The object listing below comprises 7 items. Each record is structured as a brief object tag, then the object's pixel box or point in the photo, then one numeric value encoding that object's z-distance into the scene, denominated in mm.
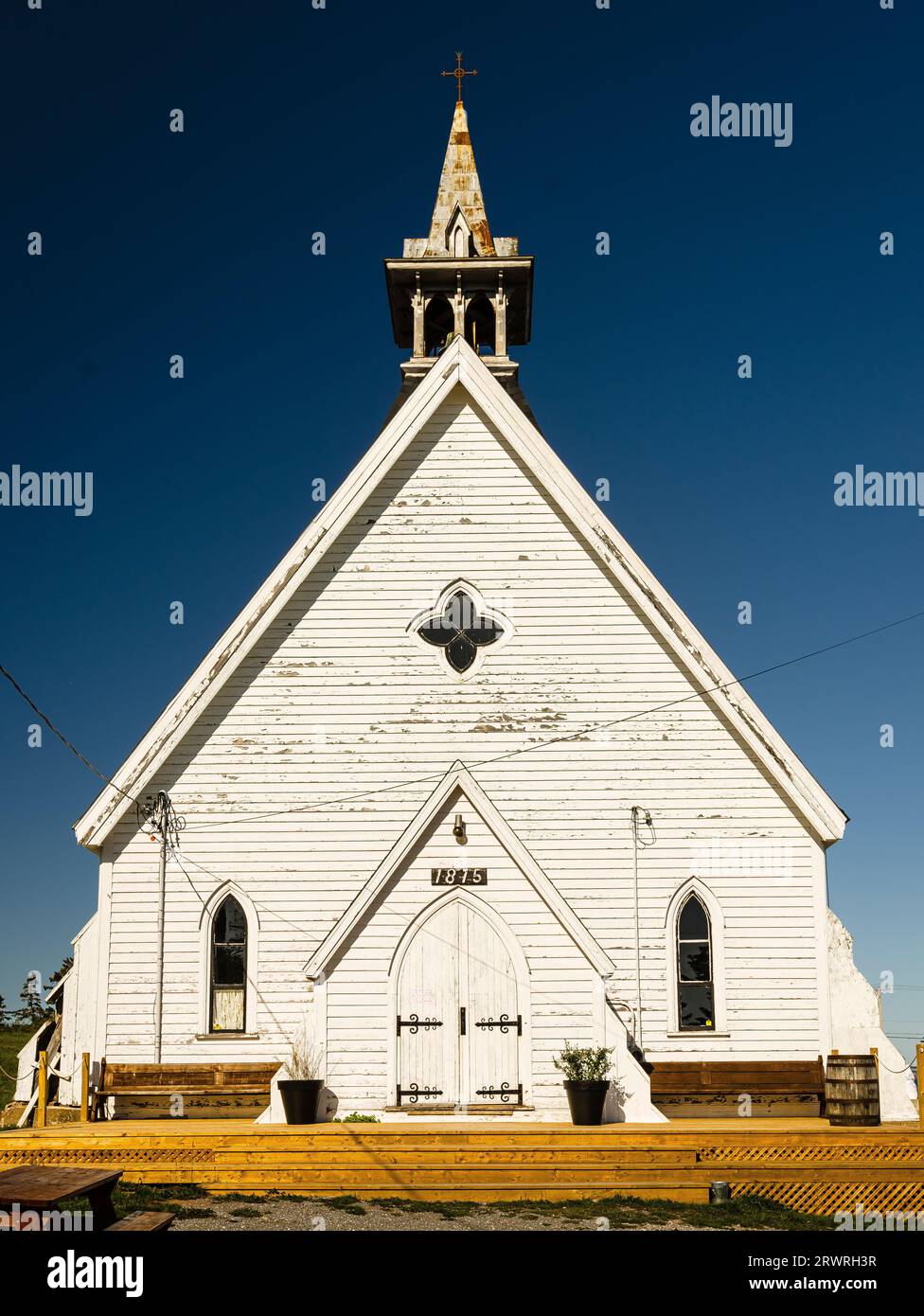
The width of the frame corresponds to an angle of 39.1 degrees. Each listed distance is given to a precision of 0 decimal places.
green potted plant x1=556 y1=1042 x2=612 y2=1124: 15773
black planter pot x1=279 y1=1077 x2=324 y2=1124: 15984
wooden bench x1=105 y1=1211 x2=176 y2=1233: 9474
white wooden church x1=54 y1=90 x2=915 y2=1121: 17000
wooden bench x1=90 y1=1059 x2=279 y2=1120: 17875
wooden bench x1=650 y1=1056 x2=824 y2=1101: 17797
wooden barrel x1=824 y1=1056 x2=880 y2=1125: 16219
